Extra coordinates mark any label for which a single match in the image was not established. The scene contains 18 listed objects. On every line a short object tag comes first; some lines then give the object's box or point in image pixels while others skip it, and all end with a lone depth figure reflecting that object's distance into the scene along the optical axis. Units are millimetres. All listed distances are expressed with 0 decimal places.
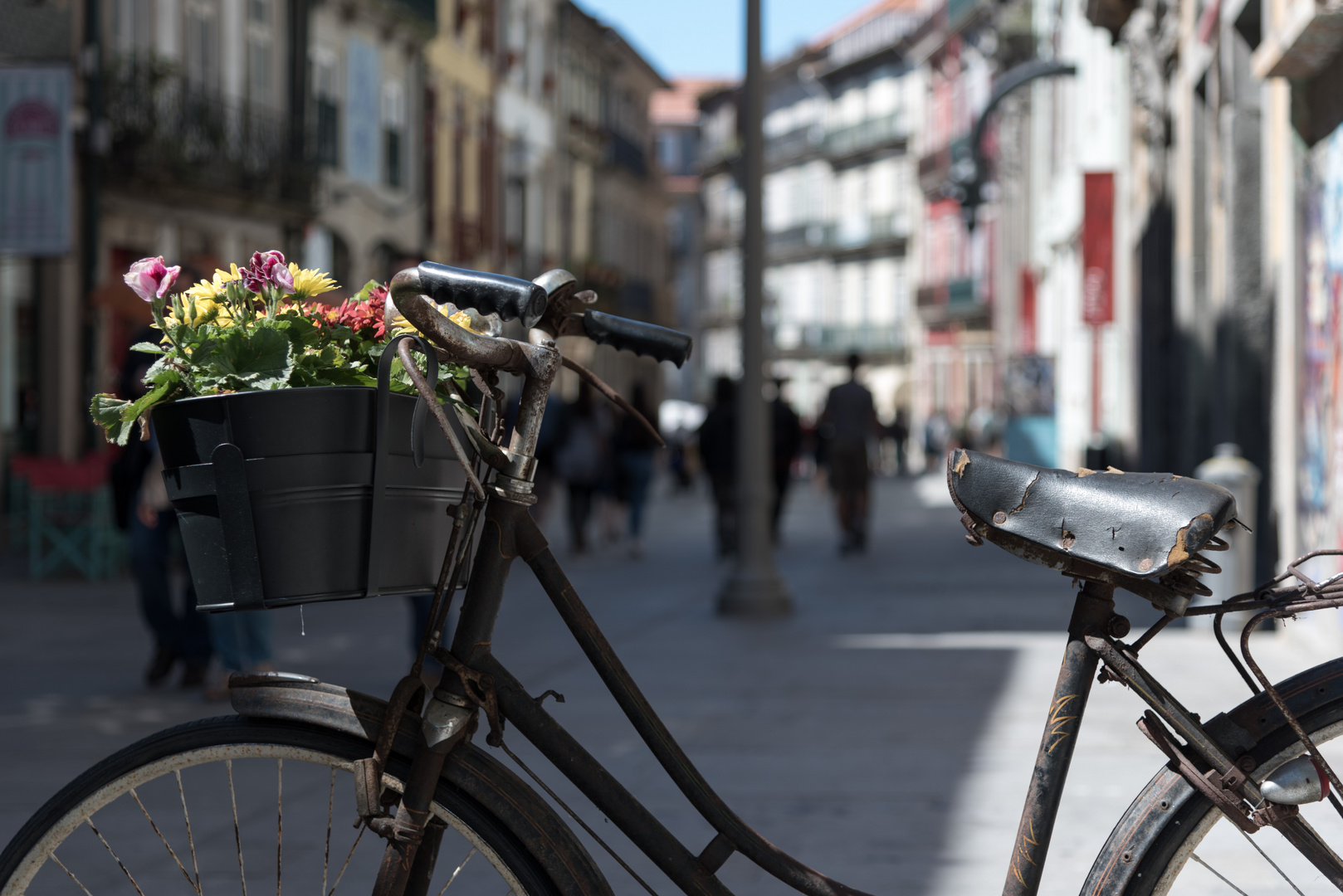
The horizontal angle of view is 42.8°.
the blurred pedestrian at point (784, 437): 16188
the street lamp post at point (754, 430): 10367
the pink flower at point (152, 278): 2557
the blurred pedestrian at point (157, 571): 7328
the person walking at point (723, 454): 15289
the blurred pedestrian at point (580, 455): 15344
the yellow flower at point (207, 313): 2512
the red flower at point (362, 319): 2562
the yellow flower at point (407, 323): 2555
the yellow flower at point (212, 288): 2527
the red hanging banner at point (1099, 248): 17156
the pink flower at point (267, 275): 2529
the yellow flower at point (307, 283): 2549
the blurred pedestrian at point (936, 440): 45594
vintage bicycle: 2424
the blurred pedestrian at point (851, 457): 15797
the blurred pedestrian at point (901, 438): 43459
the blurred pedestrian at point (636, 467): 15812
